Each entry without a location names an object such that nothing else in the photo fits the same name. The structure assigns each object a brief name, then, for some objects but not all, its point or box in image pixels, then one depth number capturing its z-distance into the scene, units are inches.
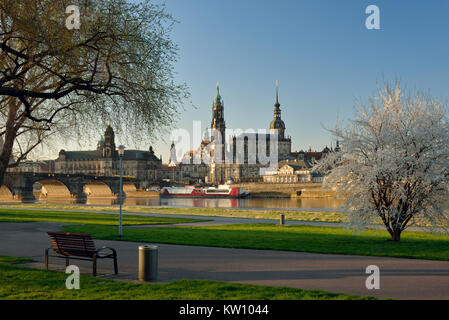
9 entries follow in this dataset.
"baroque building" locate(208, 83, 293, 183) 7452.8
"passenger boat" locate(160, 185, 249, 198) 5093.5
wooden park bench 445.4
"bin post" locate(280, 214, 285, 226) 1089.0
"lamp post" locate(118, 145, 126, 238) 763.3
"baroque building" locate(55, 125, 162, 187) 6594.5
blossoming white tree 685.9
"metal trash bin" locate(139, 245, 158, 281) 411.8
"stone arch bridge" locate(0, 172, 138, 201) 4335.6
